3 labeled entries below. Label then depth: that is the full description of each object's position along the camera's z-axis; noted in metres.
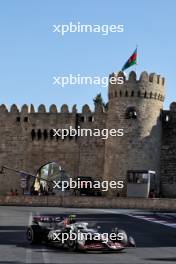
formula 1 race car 17.89
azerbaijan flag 49.91
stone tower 49.91
